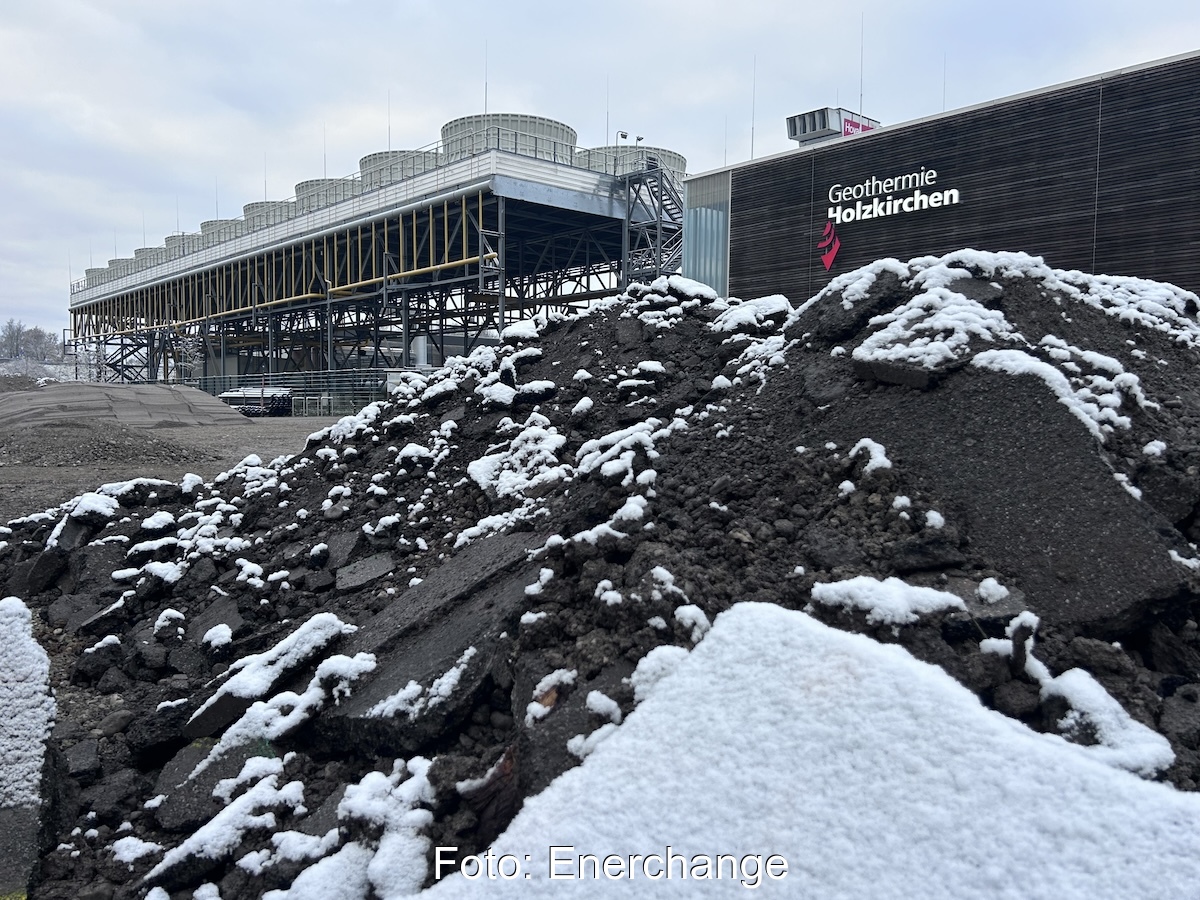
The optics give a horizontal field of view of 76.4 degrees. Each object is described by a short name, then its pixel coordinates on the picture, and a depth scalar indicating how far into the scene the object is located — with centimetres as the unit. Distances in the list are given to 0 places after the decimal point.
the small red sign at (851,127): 2109
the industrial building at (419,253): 2455
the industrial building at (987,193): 1355
